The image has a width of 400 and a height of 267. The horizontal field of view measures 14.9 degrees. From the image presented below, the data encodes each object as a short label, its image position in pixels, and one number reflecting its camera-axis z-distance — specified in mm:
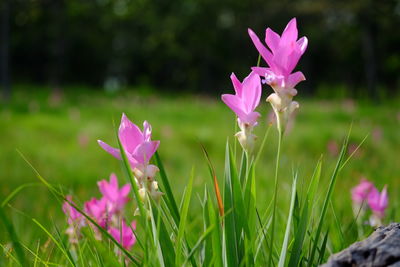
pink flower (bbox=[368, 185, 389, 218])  2138
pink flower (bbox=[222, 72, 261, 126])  1755
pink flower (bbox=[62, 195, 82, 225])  1947
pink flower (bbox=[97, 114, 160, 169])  1736
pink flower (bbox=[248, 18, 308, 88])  1733
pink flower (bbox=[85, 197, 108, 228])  1974
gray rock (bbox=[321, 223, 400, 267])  1651
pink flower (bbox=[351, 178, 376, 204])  2455
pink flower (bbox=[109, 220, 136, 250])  1927
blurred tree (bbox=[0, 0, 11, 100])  14498
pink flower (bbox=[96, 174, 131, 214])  1997
